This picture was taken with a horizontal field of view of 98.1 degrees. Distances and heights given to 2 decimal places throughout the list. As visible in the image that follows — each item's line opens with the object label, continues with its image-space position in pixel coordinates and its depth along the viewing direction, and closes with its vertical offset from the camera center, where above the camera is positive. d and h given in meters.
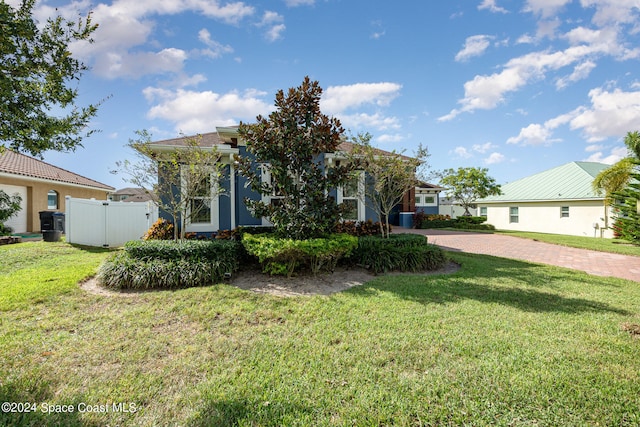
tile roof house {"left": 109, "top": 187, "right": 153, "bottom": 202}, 43.34 +4.01
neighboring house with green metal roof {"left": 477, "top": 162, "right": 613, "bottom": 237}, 18.88 +0.72
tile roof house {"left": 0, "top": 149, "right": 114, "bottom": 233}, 14.48 +1.99
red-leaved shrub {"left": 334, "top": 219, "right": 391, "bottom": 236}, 10.34 -0.48
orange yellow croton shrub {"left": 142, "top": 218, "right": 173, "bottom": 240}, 9.38 -0.48
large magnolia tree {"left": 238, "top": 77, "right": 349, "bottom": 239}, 7.17 +1.52
